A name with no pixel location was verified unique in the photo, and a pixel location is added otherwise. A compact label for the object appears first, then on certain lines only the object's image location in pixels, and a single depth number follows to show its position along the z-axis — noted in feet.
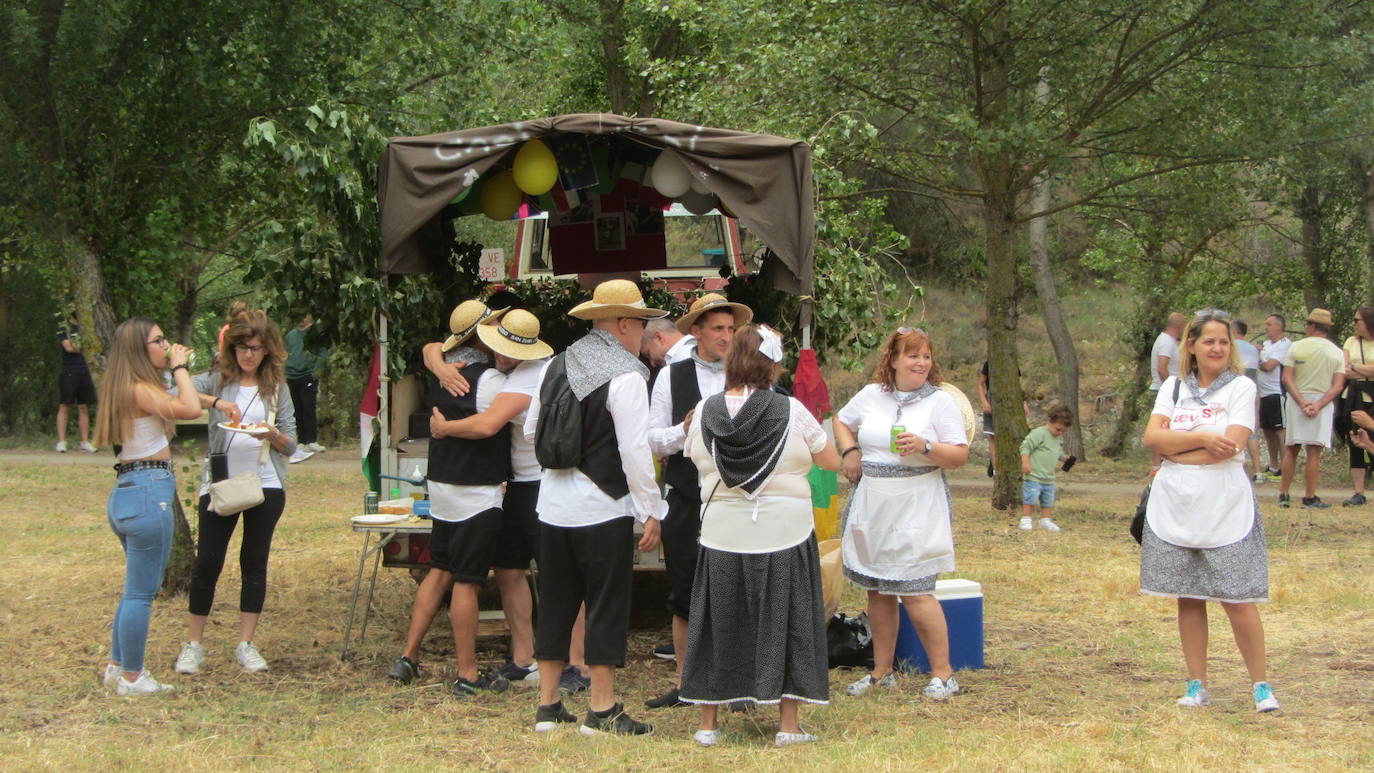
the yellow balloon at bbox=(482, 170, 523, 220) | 24.85
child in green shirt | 35.27
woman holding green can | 18.62
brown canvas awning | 21.40
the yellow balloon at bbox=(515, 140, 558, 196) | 23.29
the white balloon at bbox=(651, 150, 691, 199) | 24.34
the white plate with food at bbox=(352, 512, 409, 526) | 20.71
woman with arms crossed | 17.28
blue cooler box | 20.40
